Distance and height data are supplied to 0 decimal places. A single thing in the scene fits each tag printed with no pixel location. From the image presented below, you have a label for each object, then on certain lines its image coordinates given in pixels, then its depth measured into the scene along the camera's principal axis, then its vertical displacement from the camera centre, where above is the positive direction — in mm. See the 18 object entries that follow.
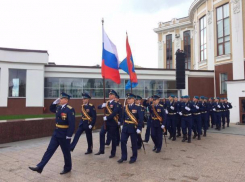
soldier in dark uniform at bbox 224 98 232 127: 14431 -696
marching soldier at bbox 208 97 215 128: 13349 -856
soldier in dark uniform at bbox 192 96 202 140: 9896 -937
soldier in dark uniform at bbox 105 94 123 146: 7230 -832
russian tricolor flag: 7645 +1200
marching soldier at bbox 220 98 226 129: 13975 -865
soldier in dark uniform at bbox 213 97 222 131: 13432 -1068
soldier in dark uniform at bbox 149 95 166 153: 7623 -977
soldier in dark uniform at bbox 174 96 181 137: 10356 -1100
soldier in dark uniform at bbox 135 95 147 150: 7426 -778
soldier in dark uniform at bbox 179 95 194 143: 9502 -875
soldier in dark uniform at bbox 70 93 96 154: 7083 -783
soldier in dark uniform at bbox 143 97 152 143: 9023 -1415
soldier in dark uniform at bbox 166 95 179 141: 9930 -882
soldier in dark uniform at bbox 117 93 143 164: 6262 -780
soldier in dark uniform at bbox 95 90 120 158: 6961 -799
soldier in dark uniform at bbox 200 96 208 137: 11102 -904
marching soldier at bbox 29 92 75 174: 5280 -856
